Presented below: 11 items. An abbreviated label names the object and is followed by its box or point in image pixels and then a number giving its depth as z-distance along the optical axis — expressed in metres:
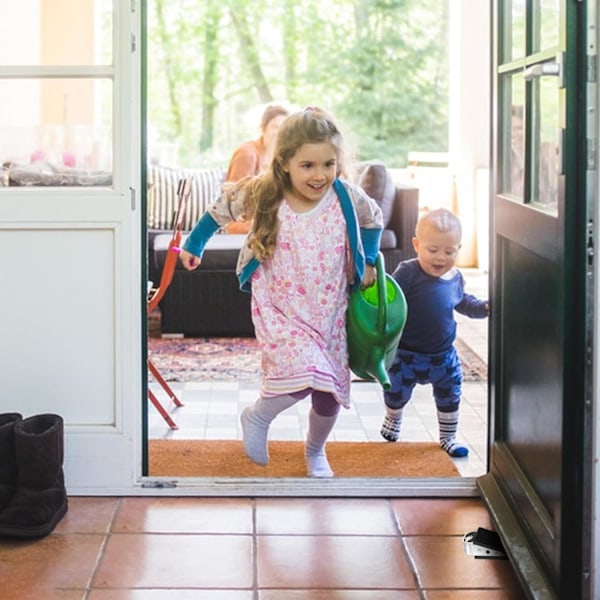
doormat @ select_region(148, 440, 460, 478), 4.09
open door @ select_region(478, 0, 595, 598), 2.55
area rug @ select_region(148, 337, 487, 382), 5.85
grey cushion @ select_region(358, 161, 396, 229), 7.39
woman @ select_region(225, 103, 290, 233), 6.73
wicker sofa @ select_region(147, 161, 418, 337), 6.85
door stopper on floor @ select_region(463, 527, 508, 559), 3.27
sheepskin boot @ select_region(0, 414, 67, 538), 3.35
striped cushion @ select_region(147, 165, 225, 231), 7.86
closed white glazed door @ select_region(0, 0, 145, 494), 3.64
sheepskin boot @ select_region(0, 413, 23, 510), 3.41
